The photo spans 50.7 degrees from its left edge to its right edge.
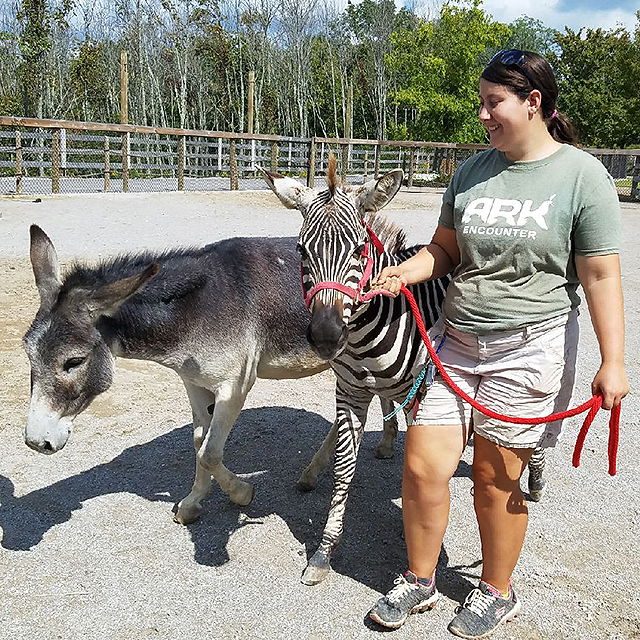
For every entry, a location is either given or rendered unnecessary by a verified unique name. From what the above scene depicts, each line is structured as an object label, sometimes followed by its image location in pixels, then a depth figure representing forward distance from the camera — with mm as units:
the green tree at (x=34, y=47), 32125
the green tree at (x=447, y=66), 37031
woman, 2570
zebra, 2646
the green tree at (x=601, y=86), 39844
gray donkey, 3381
